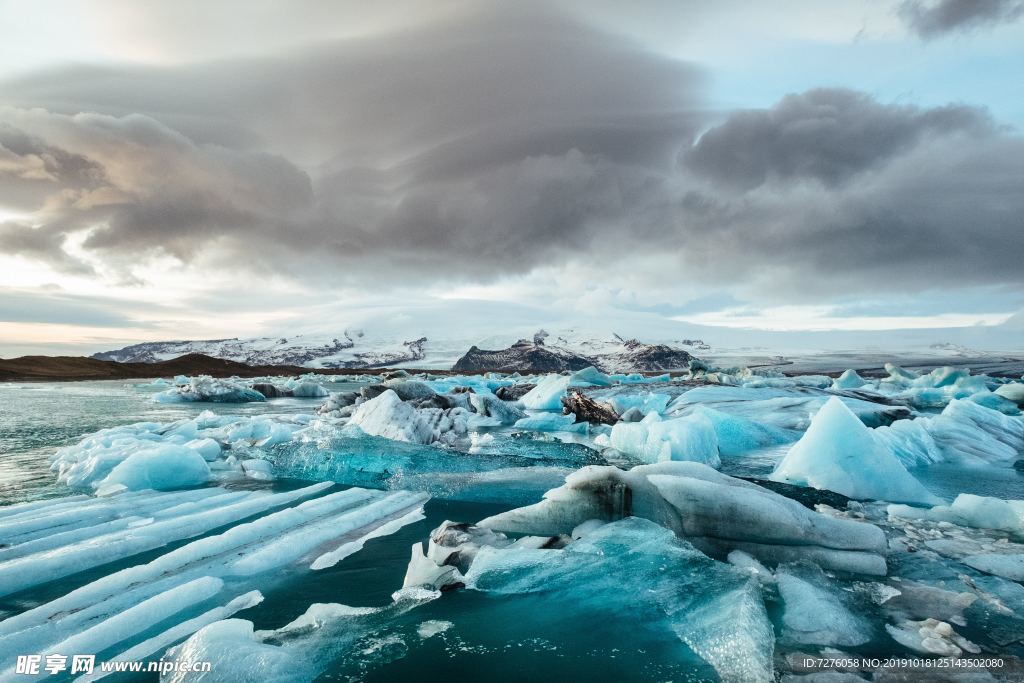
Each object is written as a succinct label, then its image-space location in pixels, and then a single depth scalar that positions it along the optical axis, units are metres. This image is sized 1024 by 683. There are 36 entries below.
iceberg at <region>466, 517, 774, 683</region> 2.31
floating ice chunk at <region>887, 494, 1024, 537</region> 4.12
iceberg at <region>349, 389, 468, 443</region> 8.78
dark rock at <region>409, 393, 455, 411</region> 12.67
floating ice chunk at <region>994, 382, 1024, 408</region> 14.91
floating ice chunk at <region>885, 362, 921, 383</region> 27.01
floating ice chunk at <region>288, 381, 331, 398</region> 27.57
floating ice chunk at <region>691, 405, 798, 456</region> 8.56
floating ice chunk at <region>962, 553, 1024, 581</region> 3.20
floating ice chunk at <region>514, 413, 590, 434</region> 11.22
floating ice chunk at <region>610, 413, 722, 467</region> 7.02
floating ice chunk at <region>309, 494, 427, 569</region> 3.41
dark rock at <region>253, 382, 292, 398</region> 26.86
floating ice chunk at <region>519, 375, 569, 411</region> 16.19
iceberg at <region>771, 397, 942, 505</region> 5.20
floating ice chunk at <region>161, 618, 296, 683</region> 2.05
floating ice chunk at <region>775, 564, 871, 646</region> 2.41
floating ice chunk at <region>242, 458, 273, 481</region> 5.94
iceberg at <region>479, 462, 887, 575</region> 3.32
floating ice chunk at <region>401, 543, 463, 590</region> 2.95
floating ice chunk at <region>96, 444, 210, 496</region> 5.17
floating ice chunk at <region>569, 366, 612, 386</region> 23.56
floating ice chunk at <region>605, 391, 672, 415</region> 12.14
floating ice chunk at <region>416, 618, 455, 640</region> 2.44
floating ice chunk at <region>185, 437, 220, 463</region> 6.86
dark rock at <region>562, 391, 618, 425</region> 12.30
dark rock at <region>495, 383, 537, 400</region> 19.89
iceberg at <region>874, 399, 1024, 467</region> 7.38
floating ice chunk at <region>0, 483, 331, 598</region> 2.99
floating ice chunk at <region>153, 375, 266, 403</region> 22.36
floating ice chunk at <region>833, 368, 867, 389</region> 20.64
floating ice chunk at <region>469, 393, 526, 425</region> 13.28
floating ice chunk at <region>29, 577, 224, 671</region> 2.29
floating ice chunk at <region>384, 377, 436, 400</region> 14.08
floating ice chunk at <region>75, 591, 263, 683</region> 2.22
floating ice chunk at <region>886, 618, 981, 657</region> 2.30
